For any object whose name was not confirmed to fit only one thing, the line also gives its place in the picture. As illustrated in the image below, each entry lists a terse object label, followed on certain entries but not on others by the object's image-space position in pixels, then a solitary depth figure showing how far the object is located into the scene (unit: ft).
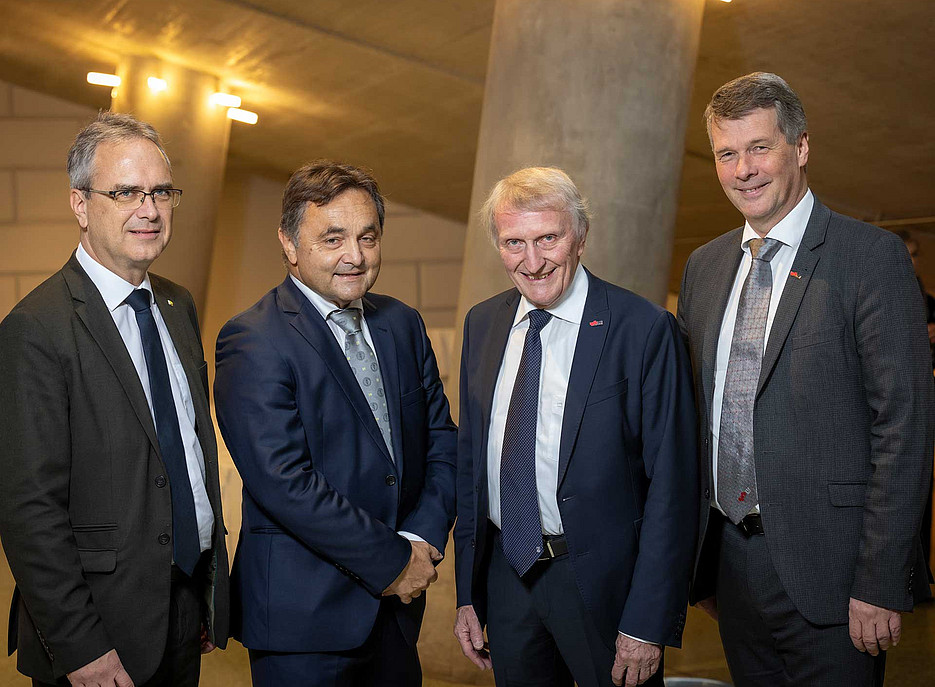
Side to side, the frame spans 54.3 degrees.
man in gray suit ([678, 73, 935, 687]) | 6.22
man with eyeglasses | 5.74
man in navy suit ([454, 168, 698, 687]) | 6.49
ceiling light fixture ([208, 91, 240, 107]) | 27.11
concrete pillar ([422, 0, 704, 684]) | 12.23
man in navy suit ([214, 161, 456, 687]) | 6.44
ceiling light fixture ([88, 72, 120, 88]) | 26.05
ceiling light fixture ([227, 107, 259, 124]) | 28.52
